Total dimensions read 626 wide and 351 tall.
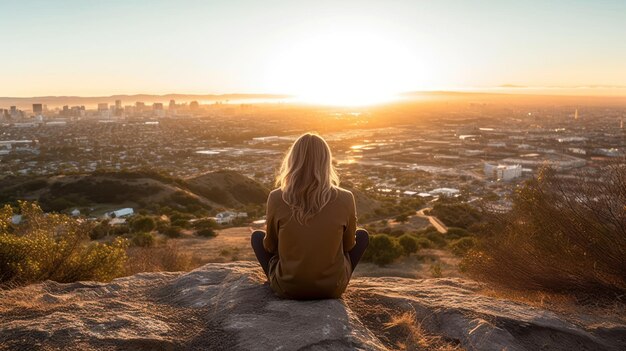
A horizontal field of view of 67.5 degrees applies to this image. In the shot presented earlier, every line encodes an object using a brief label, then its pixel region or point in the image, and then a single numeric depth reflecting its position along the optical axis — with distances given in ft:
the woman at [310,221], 10.63
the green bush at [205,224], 60.18
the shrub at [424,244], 46.20
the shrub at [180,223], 61.86
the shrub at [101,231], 50.62
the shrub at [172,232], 53.63
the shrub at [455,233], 54.64
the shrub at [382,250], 38.86
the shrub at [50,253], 17.93
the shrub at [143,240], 44.31
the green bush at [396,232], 59.23
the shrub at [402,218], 77.01
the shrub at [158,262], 25.86
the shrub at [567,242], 16.05
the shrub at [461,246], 40.35
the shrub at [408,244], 42.87
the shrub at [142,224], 56.70
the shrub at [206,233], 55.29
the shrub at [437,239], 48.90
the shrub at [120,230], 54.41
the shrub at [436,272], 32.24
